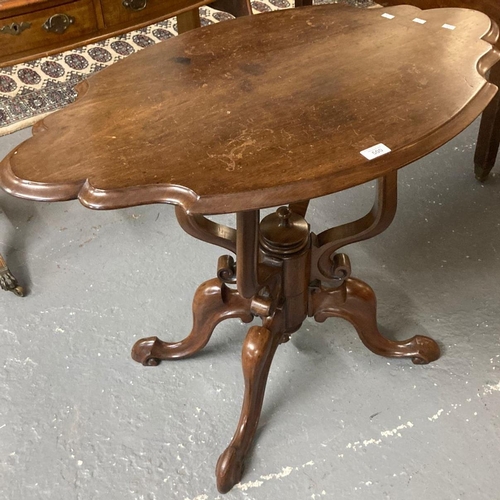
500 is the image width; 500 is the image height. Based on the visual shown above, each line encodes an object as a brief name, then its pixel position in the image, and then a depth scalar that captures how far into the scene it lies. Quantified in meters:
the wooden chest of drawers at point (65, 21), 1.07
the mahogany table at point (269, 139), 0.70
